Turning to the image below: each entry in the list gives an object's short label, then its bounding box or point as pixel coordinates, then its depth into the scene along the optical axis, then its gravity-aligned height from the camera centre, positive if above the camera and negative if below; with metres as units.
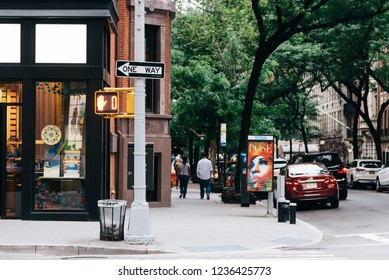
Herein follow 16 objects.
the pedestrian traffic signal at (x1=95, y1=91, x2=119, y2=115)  15.27 +1.24
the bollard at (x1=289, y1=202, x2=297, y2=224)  19.33 -1.12
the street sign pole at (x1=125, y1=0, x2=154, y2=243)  14.41 +0.11
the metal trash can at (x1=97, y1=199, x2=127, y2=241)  14.53 -0.98
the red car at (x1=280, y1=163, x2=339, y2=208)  24.50 -0.55
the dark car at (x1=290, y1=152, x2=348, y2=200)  29.53 +0.09
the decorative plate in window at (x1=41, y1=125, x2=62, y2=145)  18.70 +0.78
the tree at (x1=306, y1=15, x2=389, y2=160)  39.95 +6.47
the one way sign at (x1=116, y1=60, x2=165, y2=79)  14.70 +1.83
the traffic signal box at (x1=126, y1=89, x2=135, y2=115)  14.91 +1.22
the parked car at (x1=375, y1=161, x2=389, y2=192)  38.04 -0.56
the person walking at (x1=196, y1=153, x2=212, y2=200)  30.53 -0.23
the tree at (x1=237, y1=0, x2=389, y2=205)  28.63 +5.62
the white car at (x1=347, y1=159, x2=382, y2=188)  42.97 -0.25
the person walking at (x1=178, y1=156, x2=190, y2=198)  31.03 -0.39
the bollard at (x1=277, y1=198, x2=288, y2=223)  19.67 -1.07
